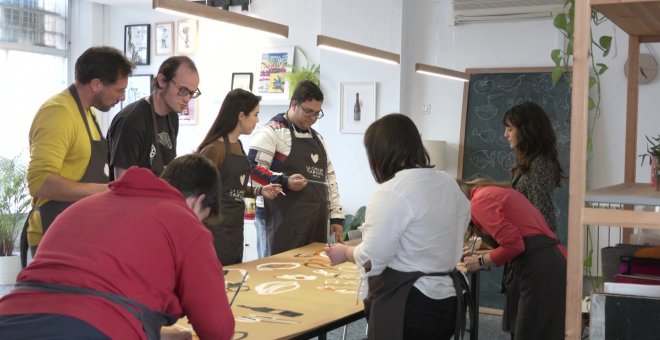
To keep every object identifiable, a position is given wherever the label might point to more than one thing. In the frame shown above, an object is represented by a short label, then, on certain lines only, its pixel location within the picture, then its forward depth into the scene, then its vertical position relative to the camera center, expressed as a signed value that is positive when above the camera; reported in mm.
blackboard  7086 +100
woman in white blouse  2775 -399
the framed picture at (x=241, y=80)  8773 +525
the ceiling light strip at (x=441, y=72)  6652 +522
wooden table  2703 -703
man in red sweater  1895 -381
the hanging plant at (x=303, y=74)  8102 +566
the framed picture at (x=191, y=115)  9227 +120
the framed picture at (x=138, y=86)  9555 +469
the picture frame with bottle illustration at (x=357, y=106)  7820 +230
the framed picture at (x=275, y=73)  8477 +596
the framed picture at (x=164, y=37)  9344 +1054
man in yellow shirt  3199 -79
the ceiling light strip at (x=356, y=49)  5173 +581
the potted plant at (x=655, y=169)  2412 -106
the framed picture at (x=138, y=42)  9547 +1012
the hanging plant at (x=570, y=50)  3146 +373
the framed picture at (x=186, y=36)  9141 +1053
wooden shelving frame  1967 -171
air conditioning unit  7215 +1162
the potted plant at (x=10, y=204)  7770 -844
